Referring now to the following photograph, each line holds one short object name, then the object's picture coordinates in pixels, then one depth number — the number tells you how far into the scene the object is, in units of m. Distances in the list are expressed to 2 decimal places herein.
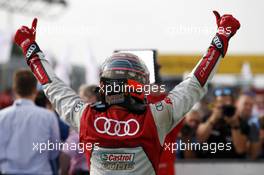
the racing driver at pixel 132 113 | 7.28
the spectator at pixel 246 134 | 16.14
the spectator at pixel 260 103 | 34.58
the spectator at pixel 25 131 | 13.27
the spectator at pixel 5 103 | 21.17
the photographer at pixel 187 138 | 16.66
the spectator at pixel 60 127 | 14.27
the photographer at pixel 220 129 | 15.90
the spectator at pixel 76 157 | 14.75
